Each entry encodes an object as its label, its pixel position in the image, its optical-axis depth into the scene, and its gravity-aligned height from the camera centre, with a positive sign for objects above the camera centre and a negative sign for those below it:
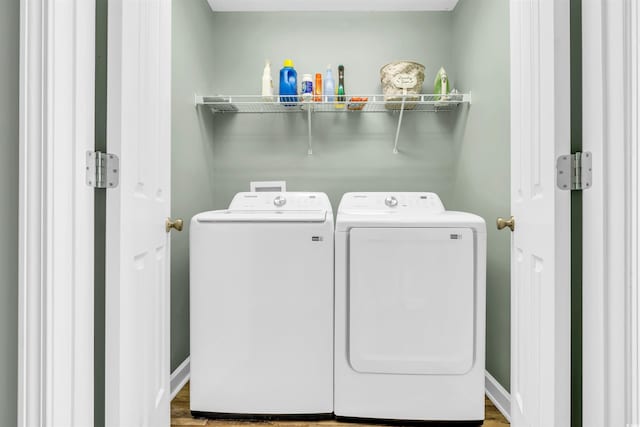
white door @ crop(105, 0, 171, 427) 0.92 +0.00
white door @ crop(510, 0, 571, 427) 0.91 -0.01
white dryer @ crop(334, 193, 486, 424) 1.63 -0.44
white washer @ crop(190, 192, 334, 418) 1.67 -0.41
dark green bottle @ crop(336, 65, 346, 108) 2.30 +0.80
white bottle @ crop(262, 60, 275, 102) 2.27 +0.78
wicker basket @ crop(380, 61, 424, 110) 2.23 +0.79
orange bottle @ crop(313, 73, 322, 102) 2.30 +0.77
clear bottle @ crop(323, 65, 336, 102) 2.28 +0.77
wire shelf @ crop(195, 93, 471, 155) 2.21 +0.67
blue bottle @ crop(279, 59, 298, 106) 2.25 +0.79
